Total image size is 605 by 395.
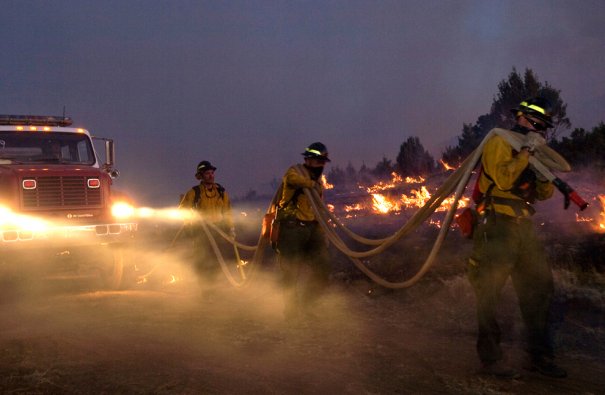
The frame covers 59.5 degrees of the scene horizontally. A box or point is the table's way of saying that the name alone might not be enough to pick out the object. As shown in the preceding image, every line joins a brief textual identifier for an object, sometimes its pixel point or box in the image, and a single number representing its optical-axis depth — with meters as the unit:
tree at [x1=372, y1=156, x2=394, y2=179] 56.13
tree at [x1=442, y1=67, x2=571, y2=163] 29.73
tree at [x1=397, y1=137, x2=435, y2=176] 48.15
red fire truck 8.06
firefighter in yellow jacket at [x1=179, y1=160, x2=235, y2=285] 8.63
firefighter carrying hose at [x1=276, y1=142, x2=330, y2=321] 6.39
